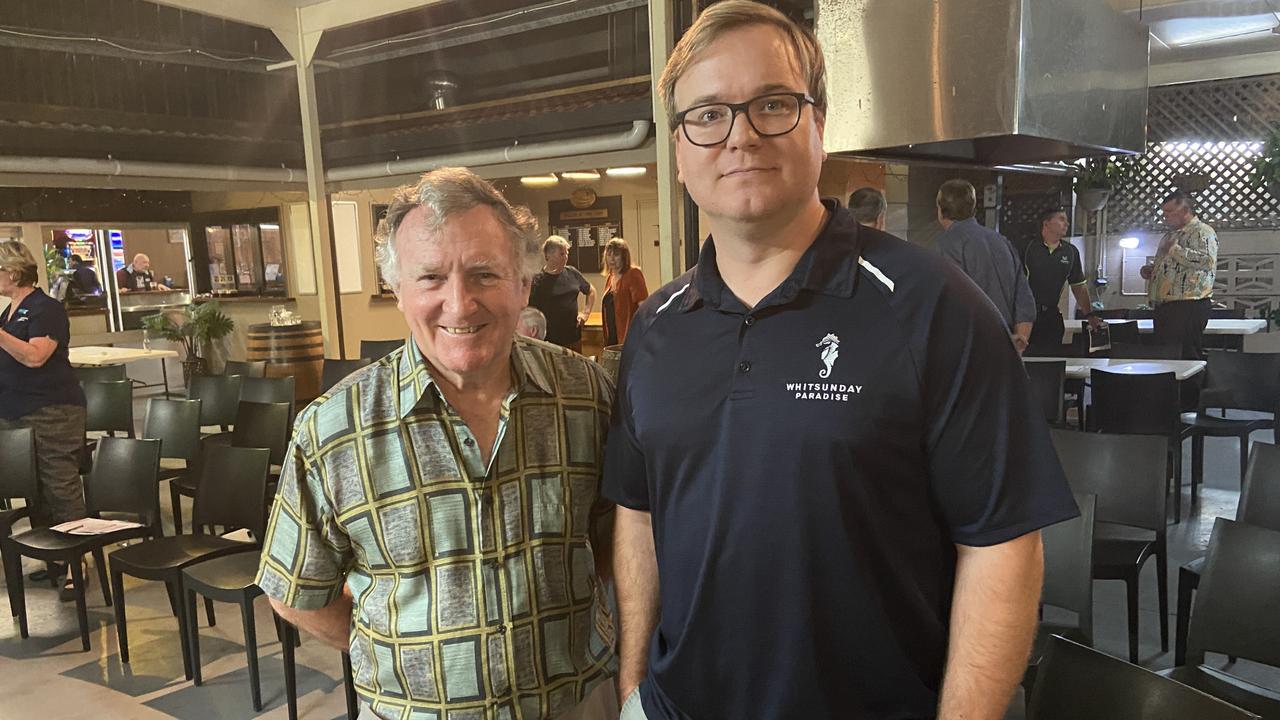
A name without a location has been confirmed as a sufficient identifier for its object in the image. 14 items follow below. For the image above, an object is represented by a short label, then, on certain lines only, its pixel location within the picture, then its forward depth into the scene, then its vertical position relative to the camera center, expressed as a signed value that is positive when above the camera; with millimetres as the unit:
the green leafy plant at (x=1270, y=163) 8672 +666
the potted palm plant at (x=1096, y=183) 9195 +575
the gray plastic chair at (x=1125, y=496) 2926 -916
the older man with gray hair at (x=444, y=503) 1370 -388
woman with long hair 6934 -231
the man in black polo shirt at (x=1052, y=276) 6711 -301
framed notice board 10234 +359
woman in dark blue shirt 3980 -509
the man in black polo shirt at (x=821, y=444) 1104 -259
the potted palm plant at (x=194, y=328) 9695 -639
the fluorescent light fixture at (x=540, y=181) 10375 +936
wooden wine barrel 7762 -742
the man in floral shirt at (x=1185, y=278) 6492 -343
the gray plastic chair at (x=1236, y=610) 2084 -936
